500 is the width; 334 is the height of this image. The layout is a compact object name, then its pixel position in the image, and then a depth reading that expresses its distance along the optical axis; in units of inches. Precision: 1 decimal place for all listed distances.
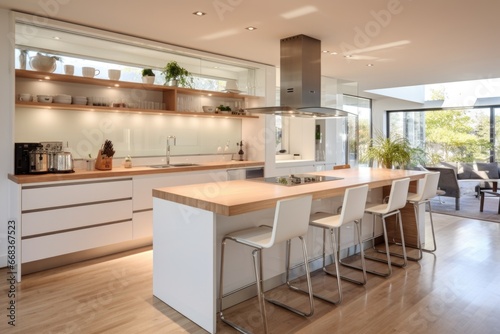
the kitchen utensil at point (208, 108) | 212.1
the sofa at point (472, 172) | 284.5
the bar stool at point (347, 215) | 116.2
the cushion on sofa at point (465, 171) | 339.6
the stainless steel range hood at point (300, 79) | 161.6
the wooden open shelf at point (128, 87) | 148.2
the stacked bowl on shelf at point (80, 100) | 160.2
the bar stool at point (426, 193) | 162.4
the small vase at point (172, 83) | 193.2
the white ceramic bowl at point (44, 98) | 149.7
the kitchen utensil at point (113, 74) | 169.8
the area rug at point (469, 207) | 250.8
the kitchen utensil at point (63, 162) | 145.4
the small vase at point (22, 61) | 145.1
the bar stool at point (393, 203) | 140.0
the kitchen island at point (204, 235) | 95.2
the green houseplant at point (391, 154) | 240.2
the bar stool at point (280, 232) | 94.0
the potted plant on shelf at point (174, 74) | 192.2
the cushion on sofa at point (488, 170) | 332.8
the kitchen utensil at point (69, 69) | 156.5
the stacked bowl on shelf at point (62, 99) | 154.5
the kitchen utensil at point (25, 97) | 146.8
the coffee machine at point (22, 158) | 140.0
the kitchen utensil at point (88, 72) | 161.0
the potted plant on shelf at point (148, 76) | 181.9
